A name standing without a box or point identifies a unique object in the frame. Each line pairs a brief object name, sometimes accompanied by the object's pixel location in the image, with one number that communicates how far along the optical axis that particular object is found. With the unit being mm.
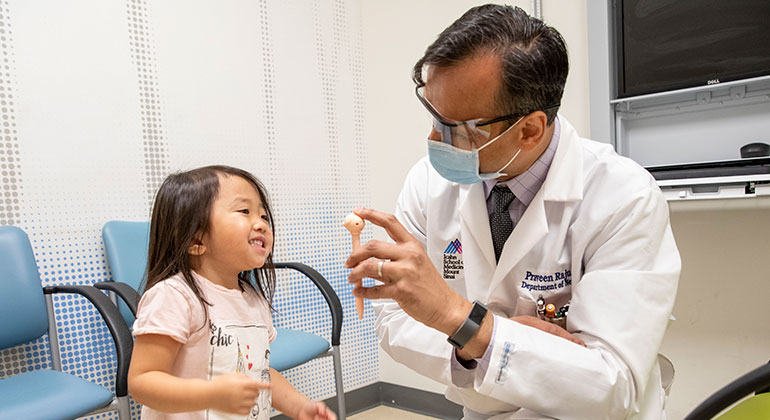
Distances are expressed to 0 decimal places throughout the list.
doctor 1102
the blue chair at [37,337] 1620
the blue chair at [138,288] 2160
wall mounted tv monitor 2059
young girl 1229
